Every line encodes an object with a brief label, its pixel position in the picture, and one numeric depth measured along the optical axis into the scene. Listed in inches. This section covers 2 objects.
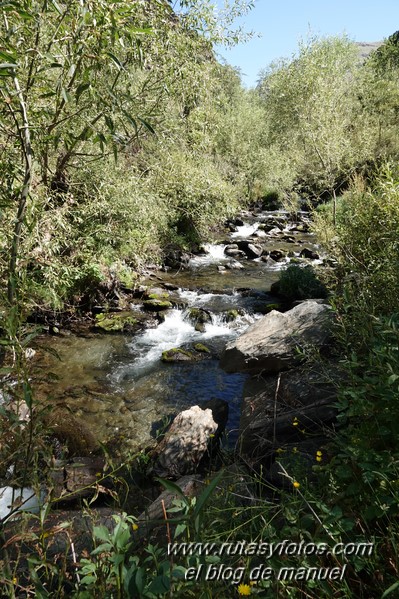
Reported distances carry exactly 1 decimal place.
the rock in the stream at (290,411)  159.5
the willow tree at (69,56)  81.6
